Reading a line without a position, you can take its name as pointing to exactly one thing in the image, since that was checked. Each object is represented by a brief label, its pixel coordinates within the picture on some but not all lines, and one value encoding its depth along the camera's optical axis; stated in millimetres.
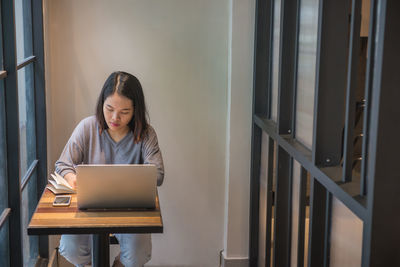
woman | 3029
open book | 2809
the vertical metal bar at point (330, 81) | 2191
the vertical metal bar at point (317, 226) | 2309
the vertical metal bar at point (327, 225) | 2230
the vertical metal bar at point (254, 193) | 3725
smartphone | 2666
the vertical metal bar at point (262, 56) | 3602
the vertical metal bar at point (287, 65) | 2846
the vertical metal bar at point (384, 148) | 1601
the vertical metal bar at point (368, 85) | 1719
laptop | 2533
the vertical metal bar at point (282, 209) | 2979
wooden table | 2443
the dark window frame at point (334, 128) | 1636
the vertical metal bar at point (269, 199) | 3299
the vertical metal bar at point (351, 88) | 1888
